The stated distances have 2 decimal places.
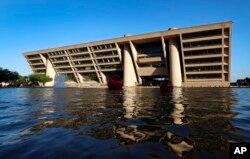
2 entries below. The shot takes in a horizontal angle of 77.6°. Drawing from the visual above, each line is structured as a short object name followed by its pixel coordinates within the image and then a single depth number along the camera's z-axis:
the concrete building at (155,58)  50.78
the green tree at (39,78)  75.84
